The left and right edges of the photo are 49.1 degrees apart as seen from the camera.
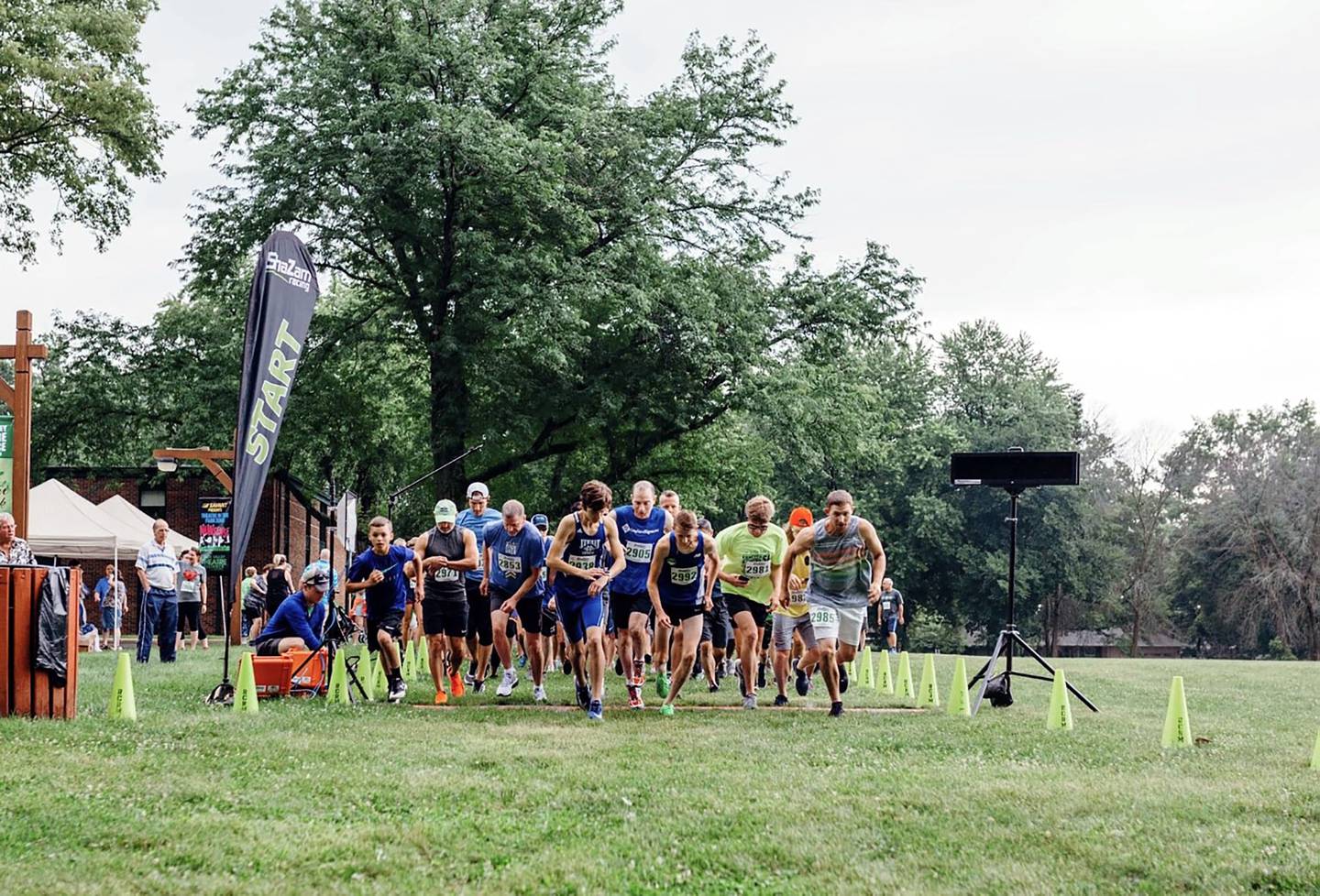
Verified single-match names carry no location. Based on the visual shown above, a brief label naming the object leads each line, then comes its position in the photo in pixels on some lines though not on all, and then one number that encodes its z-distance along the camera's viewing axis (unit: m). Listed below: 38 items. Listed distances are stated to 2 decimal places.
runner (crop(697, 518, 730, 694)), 15.88
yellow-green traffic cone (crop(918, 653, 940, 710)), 14.27
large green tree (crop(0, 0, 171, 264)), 28.19
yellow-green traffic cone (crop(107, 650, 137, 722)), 11.21
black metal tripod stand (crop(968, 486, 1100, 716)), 13.08
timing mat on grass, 13.05
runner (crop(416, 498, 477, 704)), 13.73
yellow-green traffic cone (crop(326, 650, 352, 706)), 13.47
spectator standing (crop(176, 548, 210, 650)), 25.20
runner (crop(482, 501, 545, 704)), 13.59
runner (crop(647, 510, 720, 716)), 12.77
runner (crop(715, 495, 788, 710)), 13.79
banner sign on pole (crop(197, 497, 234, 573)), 41.75
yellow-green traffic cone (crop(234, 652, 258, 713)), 12.31
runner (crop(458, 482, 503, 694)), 14.91
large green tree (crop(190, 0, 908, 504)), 28.25
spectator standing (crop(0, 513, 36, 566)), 11.82
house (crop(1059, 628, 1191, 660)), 82.44
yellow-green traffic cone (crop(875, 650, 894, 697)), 16.75
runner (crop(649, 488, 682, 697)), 14.12
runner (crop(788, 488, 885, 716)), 12.61
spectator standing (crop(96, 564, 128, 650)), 28.09
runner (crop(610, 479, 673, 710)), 12.95
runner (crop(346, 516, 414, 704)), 13.50
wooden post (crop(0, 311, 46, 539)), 13.15
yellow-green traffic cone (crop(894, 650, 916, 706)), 15.32
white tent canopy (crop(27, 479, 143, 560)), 29.34
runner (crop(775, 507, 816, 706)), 14.06
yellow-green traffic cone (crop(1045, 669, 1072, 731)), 11.69
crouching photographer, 14.54
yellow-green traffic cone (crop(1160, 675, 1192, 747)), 10.58
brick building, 45.72
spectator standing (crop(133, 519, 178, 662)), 22.28
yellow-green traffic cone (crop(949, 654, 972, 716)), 12.98
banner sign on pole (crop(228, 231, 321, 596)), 12.16
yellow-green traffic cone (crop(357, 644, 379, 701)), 14.16
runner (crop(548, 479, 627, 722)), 12.45
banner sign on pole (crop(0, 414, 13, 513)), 13.50
